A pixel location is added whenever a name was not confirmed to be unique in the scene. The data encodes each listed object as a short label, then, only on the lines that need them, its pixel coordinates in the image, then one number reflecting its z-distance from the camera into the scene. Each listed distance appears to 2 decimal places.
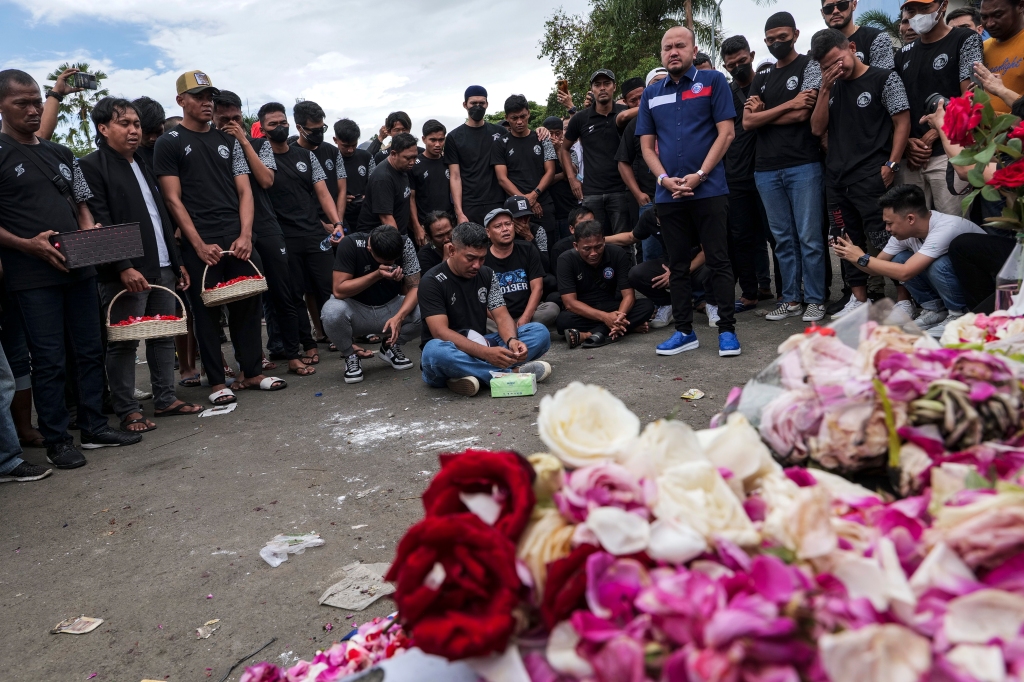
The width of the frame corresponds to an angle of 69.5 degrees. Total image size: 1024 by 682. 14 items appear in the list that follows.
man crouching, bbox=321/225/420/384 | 6.18
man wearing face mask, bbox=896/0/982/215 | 5.25
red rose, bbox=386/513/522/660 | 1.01
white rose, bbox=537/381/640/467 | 1.17
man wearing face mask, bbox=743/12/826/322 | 6.09
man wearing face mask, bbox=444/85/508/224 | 8.07
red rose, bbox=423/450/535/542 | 1.11
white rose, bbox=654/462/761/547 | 1.05
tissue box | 5.19
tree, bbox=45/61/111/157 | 27.12
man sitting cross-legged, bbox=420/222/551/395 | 5.43
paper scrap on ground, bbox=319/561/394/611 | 2.64
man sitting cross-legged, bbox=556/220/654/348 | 6.74
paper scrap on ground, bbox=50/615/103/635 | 2.71
